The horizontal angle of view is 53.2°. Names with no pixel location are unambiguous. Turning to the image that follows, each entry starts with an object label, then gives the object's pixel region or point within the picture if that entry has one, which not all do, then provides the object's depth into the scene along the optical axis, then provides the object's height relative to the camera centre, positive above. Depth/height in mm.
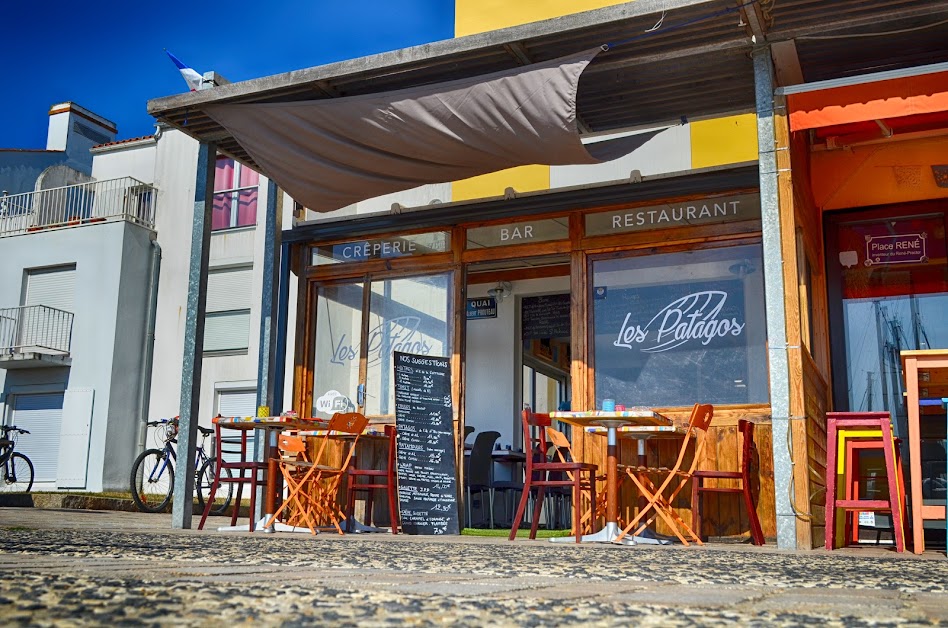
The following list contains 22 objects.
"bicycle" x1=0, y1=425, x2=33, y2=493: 12695 +171
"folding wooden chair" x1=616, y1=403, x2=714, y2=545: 5691 +1
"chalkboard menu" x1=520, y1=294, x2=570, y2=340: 11078 +1867
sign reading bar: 7738 +1989
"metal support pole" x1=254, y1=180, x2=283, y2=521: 8117 +1334
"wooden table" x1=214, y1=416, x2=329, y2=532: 6566 +324
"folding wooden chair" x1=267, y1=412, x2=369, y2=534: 6461 -67
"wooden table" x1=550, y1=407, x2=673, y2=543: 5699 +252
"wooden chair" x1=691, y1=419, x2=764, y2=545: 5844 -48
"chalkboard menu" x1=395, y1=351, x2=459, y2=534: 7016 +212
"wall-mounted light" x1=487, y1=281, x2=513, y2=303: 11008 +2119
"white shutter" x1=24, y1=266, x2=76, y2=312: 20453 +3907
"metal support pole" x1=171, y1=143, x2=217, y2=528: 6793 +937
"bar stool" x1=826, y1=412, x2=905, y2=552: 4895 +94
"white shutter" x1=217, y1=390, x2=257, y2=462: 18672 +1352
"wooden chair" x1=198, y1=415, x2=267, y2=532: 6941 -32
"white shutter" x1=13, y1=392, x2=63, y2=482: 20344 +803
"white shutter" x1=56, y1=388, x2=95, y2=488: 19328 +627
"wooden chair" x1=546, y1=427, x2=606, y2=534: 6676 -197
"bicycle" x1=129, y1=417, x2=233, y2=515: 9609 -43
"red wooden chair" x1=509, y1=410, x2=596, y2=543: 6041 -15
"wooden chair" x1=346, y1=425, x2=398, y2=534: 6910 -93
